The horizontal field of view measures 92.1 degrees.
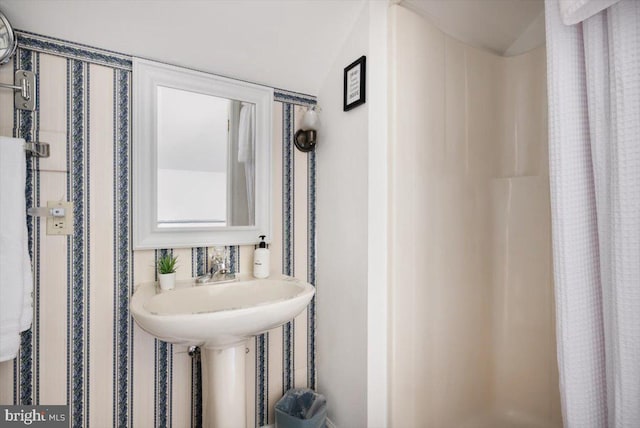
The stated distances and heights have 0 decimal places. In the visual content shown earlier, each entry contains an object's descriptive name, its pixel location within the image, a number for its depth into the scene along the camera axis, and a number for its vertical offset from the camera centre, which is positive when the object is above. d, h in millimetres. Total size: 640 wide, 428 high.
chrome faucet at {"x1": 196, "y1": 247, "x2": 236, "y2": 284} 1305 -217
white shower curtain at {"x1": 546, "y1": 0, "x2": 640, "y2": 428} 626 +22
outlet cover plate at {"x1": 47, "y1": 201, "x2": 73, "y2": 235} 1104 +8
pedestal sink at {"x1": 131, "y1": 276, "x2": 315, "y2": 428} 908 -318
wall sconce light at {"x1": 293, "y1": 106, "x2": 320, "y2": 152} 1484 +443
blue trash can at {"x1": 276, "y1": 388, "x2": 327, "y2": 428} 1342 -877
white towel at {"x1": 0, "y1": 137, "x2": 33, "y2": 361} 960 -80
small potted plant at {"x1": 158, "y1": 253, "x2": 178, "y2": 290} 1209 -199
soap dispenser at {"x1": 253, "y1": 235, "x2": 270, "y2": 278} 1420 -195
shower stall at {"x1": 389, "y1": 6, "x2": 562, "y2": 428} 1260 -88
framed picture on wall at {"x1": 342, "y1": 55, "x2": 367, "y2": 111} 1241 +566
